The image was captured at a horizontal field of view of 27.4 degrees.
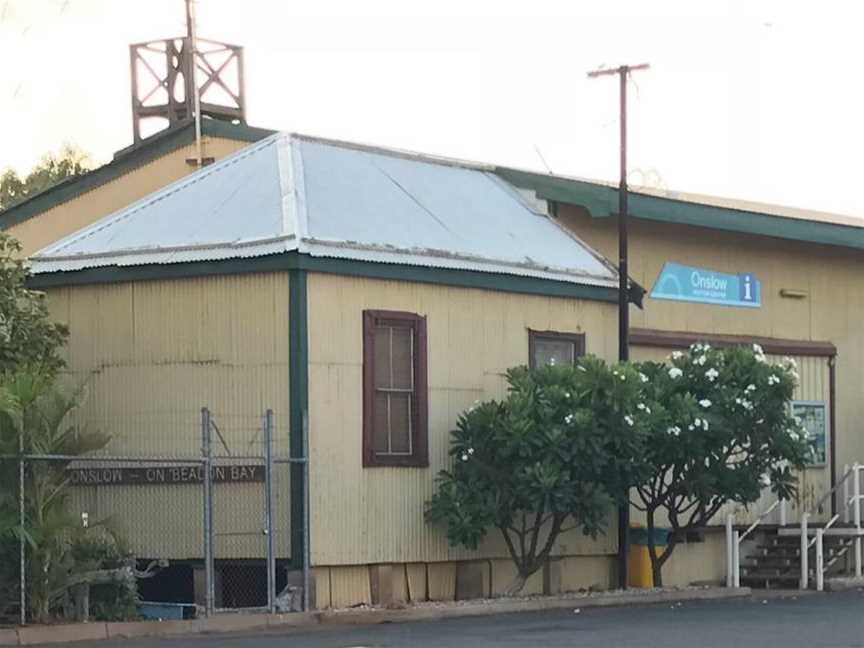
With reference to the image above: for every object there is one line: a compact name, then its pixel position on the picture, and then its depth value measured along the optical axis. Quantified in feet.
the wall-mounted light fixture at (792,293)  99.25
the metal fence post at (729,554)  89.04
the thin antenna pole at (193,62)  93.76
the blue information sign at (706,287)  92.22
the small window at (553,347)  80.79
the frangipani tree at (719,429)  77.51
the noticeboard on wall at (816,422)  99.30
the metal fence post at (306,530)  68.23
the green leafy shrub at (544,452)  72.84
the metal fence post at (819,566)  87.97
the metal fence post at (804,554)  88.43
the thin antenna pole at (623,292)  83.46
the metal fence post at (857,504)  92.89
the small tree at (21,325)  70.23
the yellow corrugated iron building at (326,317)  70.79
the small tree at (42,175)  206.18
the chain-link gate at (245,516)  69.82
